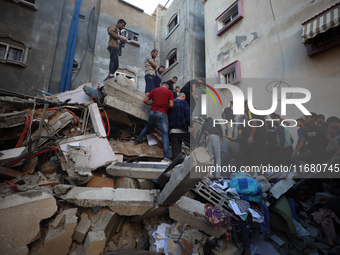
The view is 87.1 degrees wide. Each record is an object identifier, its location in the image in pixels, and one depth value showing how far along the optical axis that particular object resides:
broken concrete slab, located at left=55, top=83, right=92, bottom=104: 5.45
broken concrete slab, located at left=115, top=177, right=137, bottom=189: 3.21
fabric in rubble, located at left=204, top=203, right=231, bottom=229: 2.66
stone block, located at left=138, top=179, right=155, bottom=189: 3.24
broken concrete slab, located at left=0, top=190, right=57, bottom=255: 1.97
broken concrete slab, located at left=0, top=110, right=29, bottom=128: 3.80
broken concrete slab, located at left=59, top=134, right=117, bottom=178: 3.50
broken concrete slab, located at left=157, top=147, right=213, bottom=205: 1.86
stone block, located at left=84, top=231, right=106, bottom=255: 2.20
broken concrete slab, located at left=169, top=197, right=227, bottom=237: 2.79
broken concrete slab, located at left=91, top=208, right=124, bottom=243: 2.46
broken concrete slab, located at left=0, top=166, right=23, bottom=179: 2.81
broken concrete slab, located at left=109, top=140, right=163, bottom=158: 4.41
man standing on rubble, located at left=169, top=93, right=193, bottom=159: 4.71
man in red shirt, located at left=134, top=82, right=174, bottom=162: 4.48
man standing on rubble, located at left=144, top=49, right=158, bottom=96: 5.93
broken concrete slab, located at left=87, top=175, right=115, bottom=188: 3.32
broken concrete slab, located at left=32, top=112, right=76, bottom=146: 3.88
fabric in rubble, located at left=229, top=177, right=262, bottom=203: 3.27
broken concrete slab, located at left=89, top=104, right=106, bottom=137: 4.14
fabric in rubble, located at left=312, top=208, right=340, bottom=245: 3.09
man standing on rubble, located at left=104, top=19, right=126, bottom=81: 5.53
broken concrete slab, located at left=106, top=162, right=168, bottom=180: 3.23
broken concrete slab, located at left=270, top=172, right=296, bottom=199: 3.38
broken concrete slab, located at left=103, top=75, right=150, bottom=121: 4.85
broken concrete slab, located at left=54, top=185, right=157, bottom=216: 2.56
